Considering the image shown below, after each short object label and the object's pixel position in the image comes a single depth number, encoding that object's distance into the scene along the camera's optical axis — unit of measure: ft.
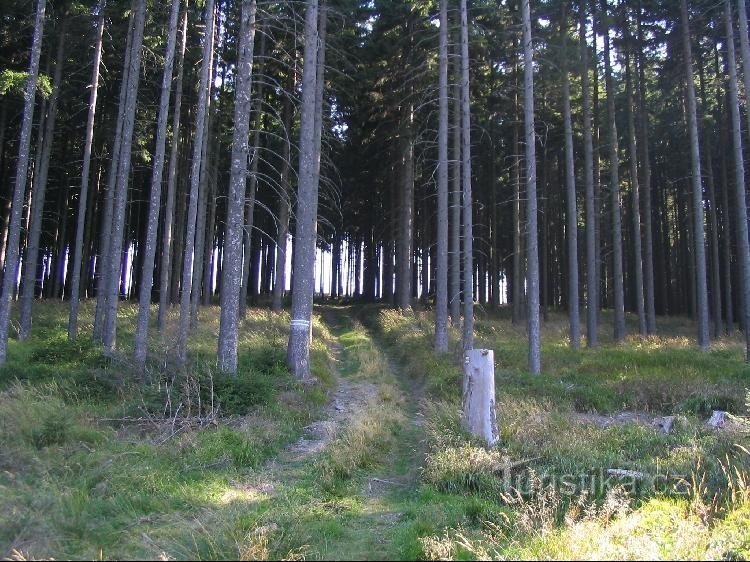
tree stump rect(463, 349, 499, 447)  24.94
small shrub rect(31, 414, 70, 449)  24.28
